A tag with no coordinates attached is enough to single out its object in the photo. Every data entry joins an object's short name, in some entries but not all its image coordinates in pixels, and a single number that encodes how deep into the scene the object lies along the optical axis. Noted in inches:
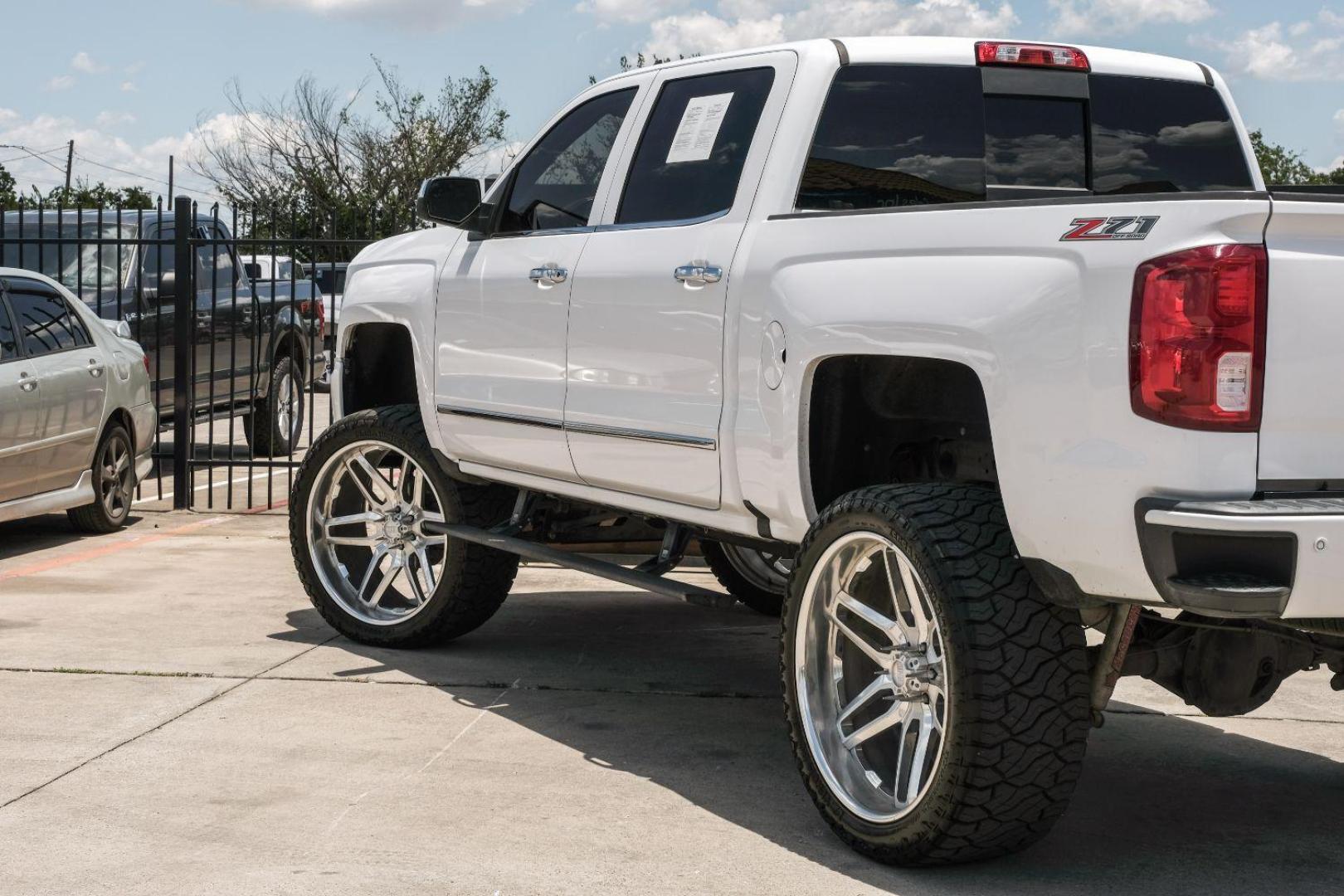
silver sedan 374.6
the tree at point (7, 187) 2354.8
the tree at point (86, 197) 1461.6
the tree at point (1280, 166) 2431.1
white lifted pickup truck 143.0
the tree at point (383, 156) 1756.9
